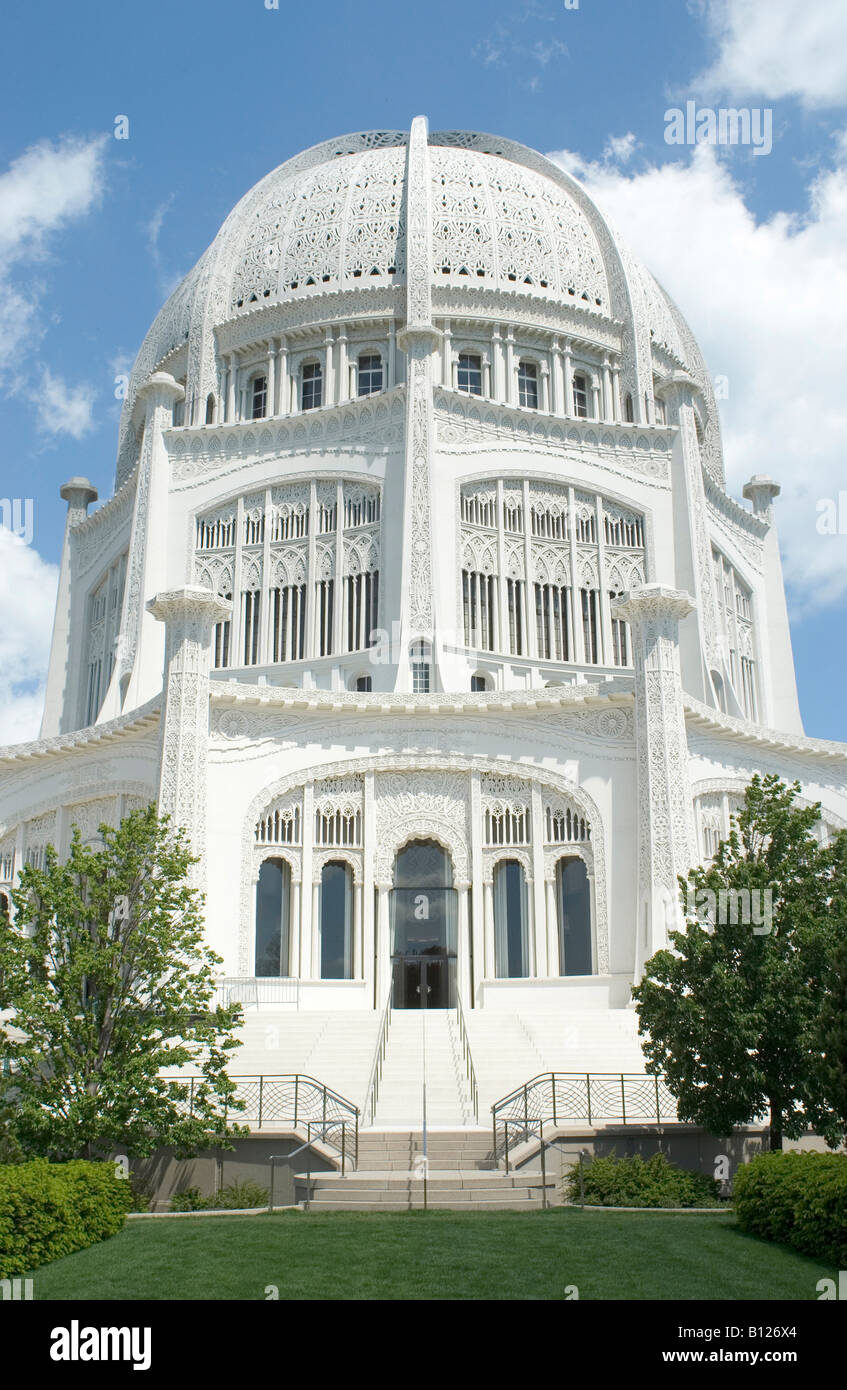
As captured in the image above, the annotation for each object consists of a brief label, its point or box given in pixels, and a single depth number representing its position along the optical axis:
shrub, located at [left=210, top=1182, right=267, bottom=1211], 19.09
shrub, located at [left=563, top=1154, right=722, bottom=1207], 18.48
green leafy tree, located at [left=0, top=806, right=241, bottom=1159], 18.89
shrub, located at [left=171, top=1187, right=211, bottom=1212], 19.17
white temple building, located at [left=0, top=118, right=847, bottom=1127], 31.33
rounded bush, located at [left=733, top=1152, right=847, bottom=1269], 13.84
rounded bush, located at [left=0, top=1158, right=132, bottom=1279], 13.95
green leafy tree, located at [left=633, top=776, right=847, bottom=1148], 20.02
